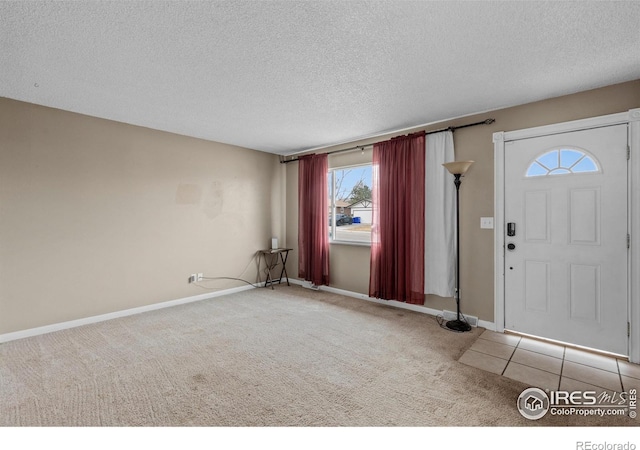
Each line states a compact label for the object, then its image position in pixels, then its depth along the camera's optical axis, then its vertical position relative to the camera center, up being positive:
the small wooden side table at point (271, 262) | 5.30 -0.72
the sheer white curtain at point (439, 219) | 3.56 +0.06
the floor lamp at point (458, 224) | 3.18 +0.00
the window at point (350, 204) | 4.64 +0.33
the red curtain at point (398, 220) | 3.77 +0.05
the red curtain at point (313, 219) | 4.91 +0.09
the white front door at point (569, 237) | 2.61 -0.13
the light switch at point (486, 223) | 3.29 +0.01
